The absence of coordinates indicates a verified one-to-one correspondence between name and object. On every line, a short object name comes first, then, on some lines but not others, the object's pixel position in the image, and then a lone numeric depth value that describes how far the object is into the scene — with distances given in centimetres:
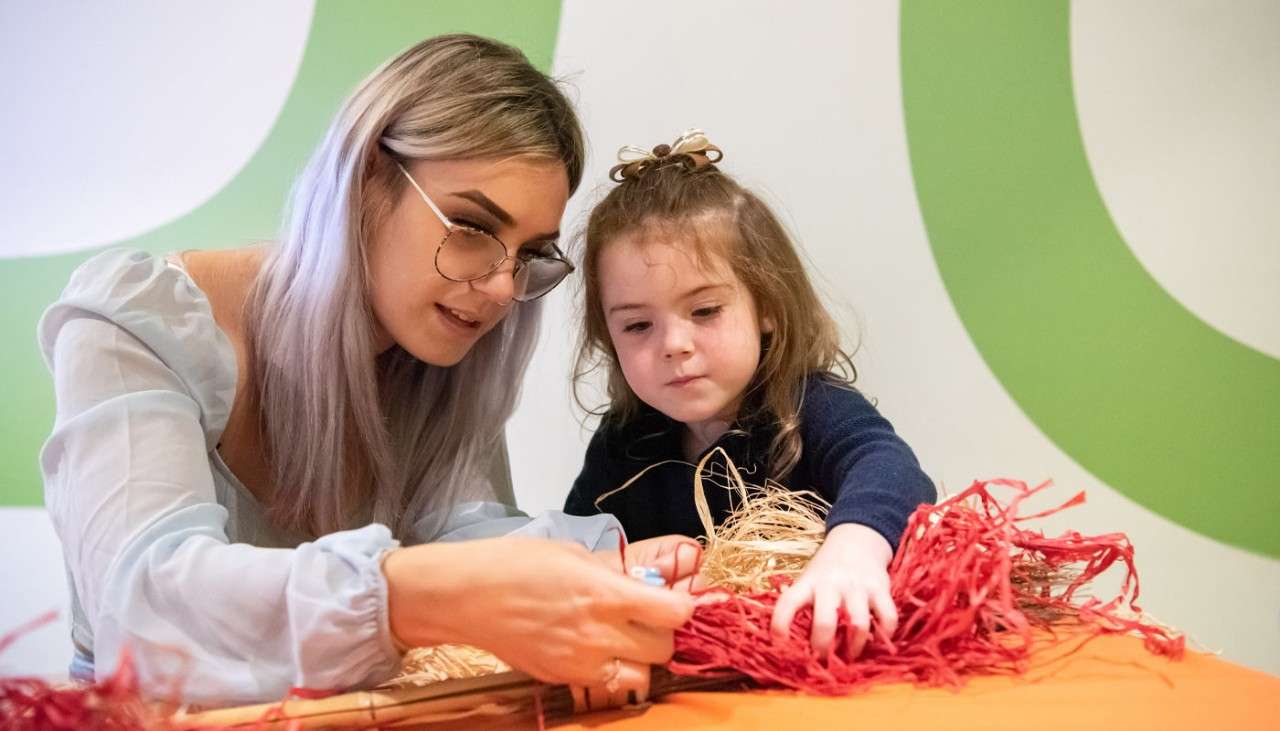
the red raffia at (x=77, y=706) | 66
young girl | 135
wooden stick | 76
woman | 80
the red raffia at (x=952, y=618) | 89
